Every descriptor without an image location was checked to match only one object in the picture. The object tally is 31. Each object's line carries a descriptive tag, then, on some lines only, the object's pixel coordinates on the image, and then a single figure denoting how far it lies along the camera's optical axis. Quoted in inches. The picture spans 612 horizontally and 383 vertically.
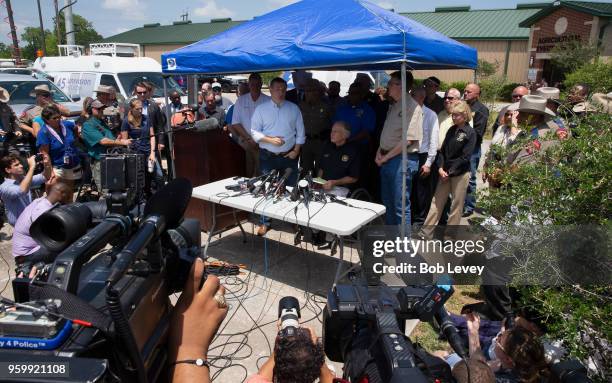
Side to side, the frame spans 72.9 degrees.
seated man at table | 184.1
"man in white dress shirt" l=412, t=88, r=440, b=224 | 194.7
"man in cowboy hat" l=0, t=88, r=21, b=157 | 235.4
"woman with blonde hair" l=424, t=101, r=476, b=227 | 184.7
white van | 387.5
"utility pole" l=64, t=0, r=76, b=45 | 655.8
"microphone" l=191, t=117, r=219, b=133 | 129.6
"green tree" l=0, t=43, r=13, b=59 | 1958.5
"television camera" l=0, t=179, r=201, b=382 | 37.8
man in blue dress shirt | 195.3
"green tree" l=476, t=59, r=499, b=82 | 1001.2
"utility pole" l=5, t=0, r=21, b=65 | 858.1
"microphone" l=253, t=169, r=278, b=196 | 174.9
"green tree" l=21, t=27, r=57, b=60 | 1988.2
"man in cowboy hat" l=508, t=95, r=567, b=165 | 165.2
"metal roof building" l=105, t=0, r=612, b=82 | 1107.0
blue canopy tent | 153.4
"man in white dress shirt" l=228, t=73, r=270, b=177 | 220.4
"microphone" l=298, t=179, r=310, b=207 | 165.8
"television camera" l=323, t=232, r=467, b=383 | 52.5
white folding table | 143.0
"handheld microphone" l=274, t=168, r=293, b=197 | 172.6
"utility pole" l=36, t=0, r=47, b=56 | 1049.5
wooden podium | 200.4
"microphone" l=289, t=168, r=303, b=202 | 166.1
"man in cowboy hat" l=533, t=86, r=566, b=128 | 187.2
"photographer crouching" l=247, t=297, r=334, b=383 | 59.2
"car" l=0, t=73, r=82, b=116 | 339.0
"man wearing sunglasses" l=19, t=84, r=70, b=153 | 252.7
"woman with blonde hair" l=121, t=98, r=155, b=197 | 247.3
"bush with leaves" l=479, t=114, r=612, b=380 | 57.7
